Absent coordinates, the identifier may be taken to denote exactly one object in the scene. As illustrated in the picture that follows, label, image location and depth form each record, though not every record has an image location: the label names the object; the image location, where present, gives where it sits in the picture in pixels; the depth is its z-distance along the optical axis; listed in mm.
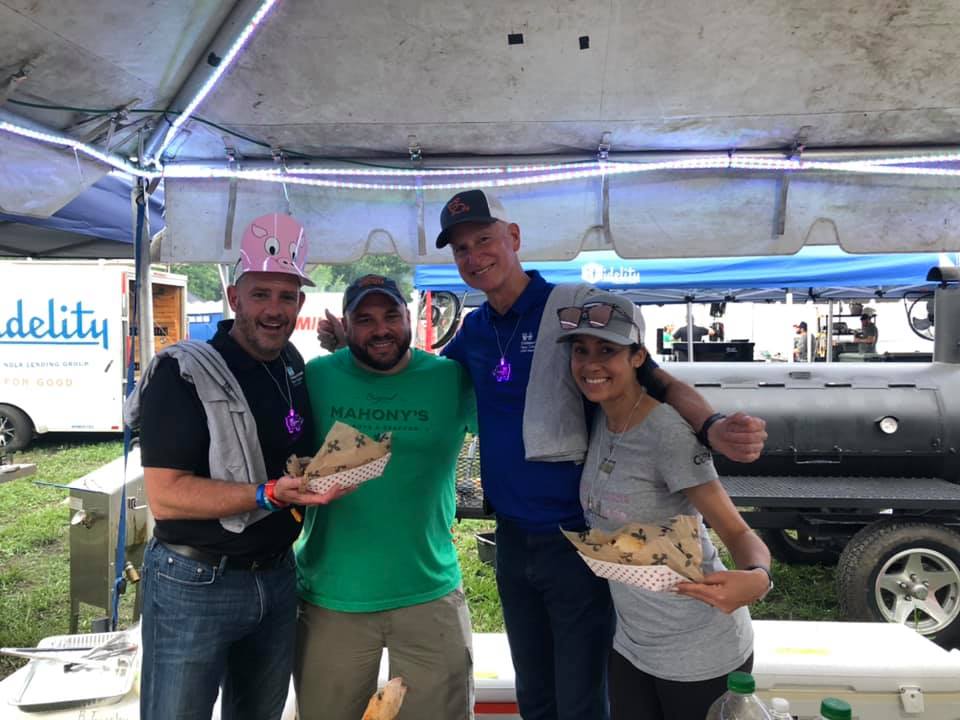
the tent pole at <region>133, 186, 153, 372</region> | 3619
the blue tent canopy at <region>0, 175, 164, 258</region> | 4172
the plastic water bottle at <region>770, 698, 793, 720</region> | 1450
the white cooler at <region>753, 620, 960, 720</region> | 2486
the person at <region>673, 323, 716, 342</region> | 16938
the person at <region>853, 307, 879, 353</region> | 13273
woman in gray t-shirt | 1739
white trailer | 10672
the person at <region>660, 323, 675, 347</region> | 17878
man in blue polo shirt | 2119
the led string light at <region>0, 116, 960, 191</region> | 3188
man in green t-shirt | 2207
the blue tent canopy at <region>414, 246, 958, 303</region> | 7926
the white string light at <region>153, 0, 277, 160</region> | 2320
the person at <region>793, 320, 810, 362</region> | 16828
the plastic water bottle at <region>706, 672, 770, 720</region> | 1346
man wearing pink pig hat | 1869
